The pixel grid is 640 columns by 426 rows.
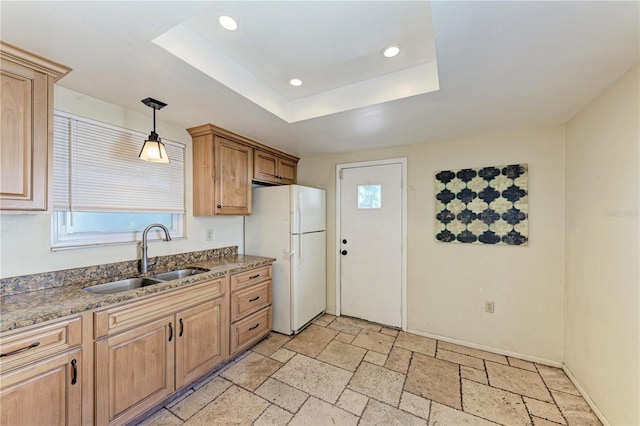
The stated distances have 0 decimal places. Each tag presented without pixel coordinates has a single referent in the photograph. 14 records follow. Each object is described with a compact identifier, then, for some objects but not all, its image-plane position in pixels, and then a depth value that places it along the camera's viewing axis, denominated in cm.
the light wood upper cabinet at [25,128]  131
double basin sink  180
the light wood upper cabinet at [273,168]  298
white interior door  309
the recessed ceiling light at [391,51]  156
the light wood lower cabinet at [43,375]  116
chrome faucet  207
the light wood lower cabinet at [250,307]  236
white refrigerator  291
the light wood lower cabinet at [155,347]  149
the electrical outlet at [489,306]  260
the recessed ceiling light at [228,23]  133
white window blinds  178
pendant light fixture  183
